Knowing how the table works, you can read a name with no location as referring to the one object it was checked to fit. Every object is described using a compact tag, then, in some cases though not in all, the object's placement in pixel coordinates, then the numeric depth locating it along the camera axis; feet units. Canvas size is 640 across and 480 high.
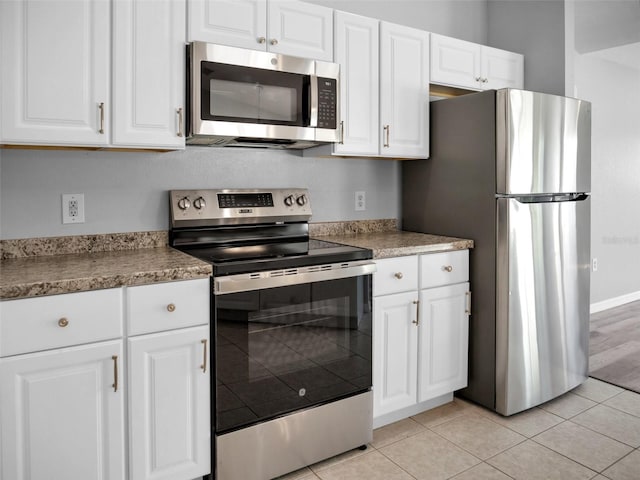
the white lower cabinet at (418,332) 7.71
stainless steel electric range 6.14
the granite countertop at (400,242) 7.69
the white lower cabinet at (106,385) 5.02
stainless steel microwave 6.71
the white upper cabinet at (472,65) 9.23
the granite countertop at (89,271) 5.03
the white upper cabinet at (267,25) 6.82
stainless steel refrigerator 8.13
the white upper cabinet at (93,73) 5.71
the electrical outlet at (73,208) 6.94
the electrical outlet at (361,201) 9.75
